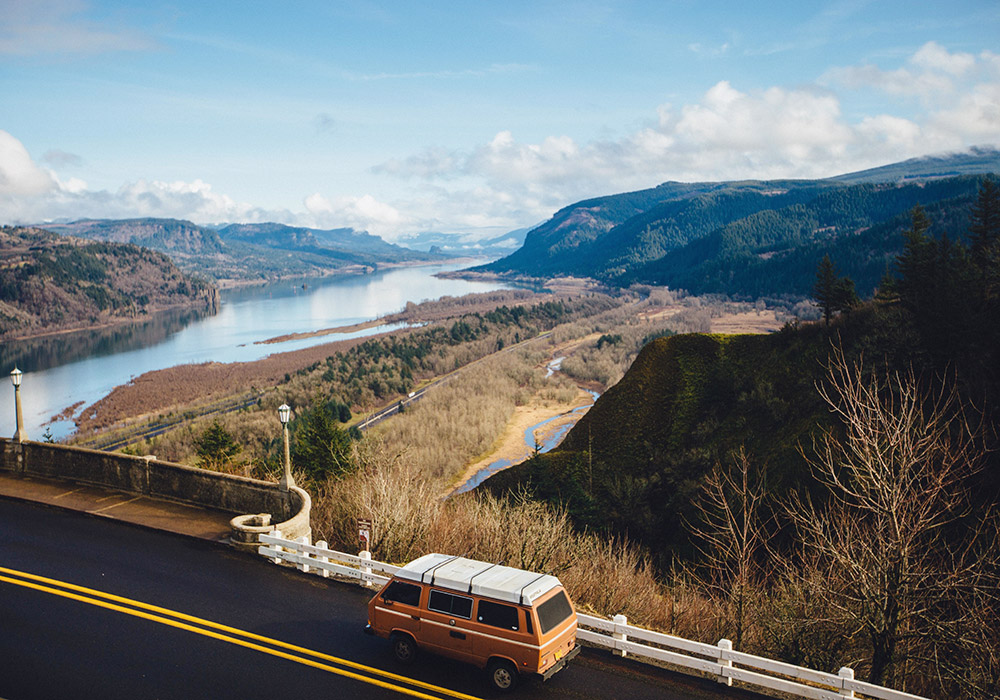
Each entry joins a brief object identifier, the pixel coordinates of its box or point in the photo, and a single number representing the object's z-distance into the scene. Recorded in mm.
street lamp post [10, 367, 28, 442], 22234
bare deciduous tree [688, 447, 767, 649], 19000
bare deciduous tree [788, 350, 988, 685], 14828
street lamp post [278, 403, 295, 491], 18677
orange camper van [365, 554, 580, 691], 12031
